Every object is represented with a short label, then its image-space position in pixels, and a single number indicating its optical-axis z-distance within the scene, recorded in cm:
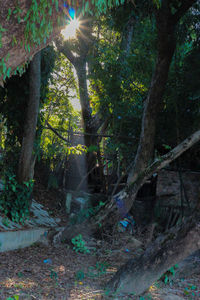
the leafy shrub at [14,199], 780
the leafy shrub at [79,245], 777
